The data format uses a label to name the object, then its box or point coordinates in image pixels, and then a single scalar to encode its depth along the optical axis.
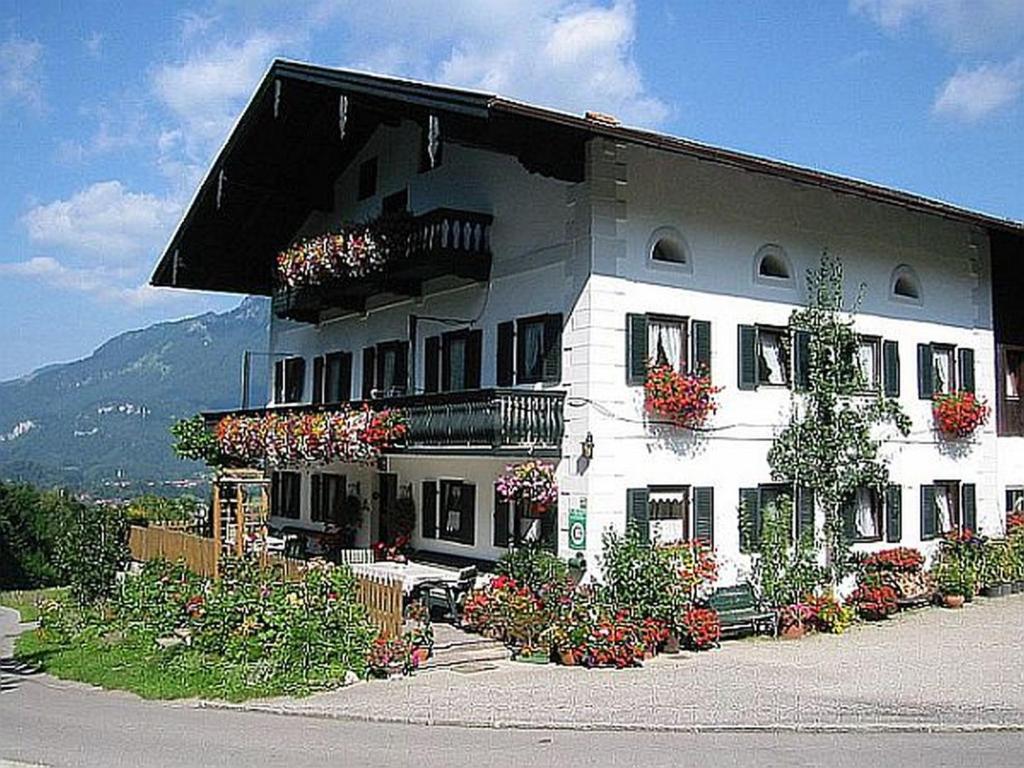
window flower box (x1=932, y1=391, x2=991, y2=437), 21.97
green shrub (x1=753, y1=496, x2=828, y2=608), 18.34
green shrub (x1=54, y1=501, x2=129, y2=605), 20.61
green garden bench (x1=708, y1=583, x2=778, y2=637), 17.66
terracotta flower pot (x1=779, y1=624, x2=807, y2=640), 18.02
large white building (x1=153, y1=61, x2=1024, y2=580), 17.47
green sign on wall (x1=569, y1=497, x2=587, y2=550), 17.12
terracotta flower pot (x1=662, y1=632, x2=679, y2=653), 16.31
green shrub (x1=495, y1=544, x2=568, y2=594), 16.98
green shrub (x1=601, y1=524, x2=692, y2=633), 16.39
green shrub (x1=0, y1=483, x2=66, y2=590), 30.82
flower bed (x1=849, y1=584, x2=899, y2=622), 19.67
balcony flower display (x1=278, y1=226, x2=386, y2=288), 20.62
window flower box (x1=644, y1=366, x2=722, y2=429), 17.77
